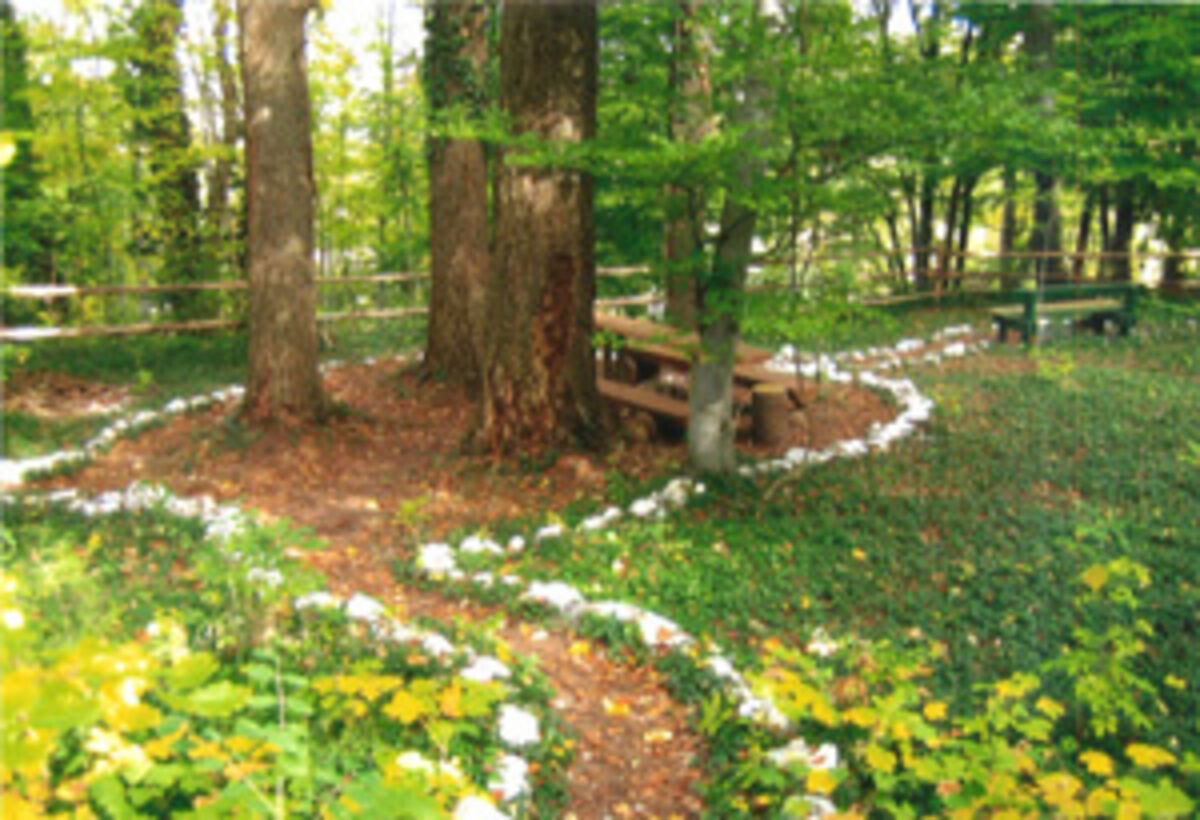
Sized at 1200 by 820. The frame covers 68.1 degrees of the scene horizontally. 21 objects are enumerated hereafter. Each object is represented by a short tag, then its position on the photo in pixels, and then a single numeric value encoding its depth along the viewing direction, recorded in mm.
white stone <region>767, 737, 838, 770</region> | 3195
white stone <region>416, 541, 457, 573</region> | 5168
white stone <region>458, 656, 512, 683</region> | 3520
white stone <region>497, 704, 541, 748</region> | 3271
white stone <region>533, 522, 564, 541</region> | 5562
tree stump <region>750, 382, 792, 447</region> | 7211
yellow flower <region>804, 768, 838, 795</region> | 2664
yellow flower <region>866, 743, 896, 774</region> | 2674
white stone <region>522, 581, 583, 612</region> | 4691
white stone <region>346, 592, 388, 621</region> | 4035
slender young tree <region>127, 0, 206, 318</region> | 11820
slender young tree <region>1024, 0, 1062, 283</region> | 13242
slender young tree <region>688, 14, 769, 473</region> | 5449
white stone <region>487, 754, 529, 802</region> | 3016
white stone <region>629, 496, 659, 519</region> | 5855
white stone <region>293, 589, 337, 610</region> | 4043
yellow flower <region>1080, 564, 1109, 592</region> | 3424
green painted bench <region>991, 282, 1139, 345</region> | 10875
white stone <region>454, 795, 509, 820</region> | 2587
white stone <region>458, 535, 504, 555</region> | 5391
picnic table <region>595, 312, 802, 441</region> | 7285
